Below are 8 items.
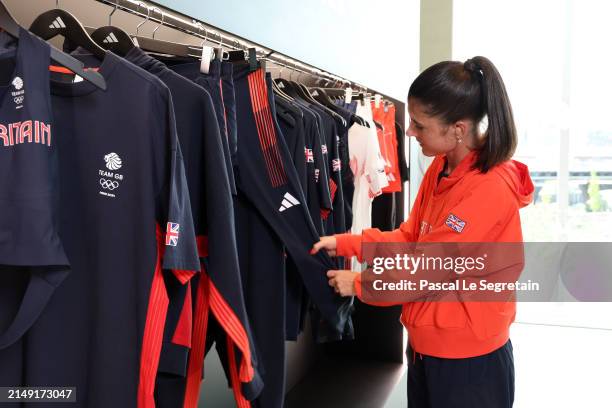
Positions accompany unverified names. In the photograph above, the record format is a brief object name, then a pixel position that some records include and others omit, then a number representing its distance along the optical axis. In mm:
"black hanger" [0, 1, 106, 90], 867
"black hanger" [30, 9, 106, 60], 1094
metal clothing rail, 1214
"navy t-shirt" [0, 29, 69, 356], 841
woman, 1473
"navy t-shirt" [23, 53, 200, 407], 984
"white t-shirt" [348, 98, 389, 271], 2443
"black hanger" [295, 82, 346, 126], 2121
